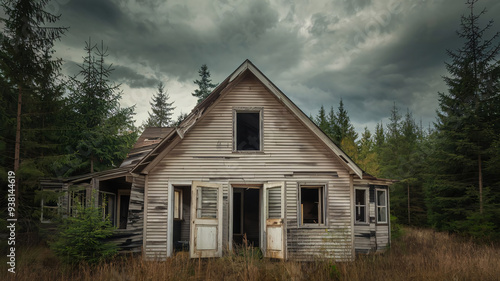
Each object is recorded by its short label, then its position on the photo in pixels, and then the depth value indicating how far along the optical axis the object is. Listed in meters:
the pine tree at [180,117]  43.78
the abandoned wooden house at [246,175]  9.95
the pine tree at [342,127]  30.88
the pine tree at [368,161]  26.55
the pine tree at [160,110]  46.50
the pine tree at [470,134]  15.78
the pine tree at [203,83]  36.49
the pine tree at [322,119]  37.55
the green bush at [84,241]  8.14
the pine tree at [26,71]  10.95
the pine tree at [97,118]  18.47
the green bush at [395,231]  16.87
